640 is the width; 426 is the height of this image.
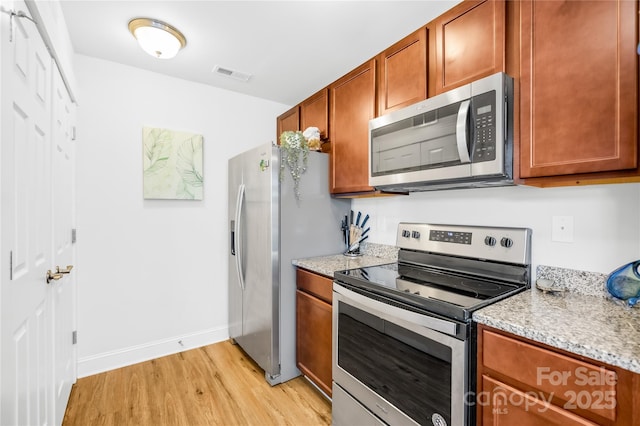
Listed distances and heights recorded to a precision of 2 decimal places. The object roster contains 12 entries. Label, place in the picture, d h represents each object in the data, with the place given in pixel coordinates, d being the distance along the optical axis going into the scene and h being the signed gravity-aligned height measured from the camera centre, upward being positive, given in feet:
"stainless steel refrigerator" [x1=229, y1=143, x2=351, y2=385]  7.30 -0.72
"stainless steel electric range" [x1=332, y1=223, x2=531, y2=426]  3.99 -1.66
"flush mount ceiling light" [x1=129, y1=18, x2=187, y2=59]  6.33 +3.75
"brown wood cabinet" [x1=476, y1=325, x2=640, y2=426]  2.85 -1.81
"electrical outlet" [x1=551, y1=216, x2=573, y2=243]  4.77 -0.26
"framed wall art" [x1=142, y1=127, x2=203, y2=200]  8.60 +1.36
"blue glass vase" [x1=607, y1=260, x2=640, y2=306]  3.98 -0.94
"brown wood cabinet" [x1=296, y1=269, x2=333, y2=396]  6.58 -2.63
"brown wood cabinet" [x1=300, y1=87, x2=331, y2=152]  8.31 +2.81
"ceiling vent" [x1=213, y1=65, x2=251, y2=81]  8.47 +3.94
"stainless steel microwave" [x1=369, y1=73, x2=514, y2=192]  4.48 +1.20
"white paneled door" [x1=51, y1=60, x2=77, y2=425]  5.40 -0.63
